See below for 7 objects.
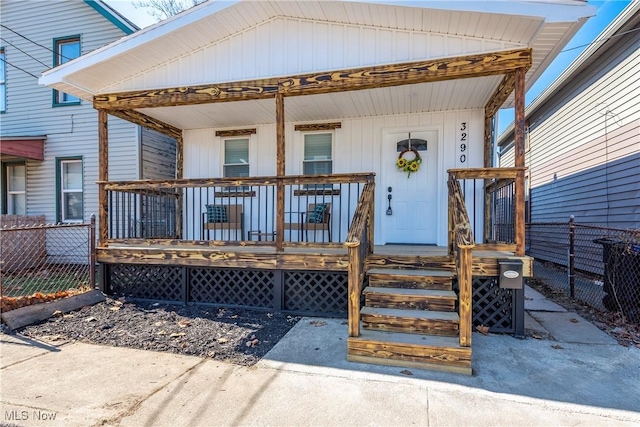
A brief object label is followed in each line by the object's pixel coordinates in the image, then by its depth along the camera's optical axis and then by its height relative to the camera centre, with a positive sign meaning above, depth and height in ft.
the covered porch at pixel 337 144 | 12.28 +4.07
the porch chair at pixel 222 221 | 20.69 -0.60
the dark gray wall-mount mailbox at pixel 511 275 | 12.51 -2.35
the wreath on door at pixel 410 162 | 19.51 +2.81
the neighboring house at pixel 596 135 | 19.35 +5.42
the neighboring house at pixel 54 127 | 26.37 +6.80
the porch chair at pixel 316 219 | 18.90 -0.44
